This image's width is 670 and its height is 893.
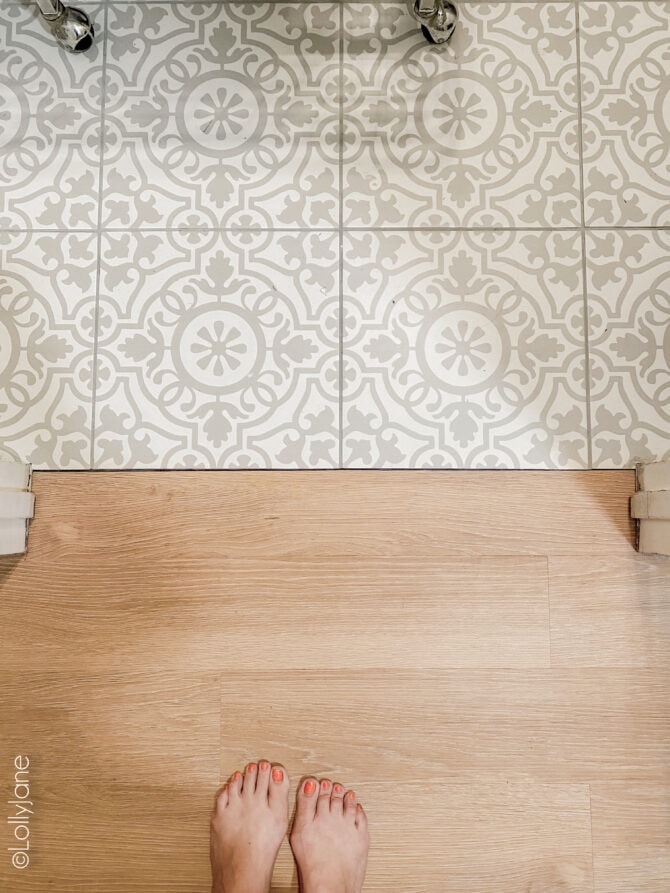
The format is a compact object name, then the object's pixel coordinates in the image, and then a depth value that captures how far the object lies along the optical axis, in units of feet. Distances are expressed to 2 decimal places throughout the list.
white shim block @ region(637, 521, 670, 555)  3.01
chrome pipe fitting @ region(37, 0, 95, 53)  3.31
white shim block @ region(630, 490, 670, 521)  2.98
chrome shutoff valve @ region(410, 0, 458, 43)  3.28
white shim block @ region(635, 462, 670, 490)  3.05
